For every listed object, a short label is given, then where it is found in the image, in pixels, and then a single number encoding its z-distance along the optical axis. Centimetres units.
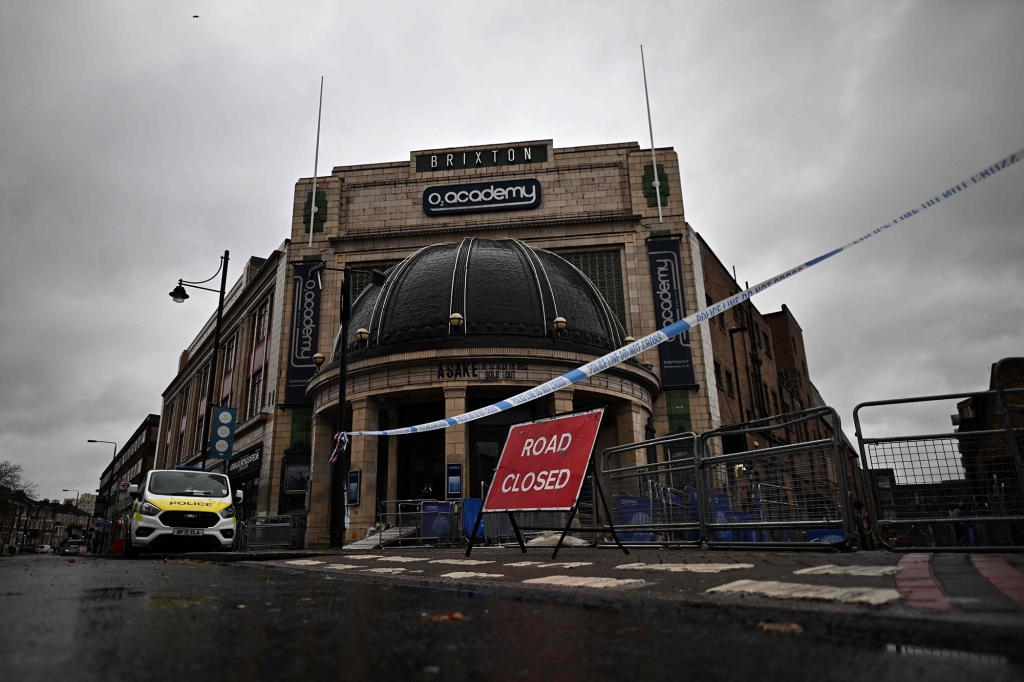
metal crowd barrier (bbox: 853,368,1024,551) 759
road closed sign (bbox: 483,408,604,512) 840
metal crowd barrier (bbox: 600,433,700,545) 1055
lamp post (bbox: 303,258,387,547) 1656
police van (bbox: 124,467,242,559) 1360
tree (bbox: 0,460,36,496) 5853
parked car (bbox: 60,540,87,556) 4044
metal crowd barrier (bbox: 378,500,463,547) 1697
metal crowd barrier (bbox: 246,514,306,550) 1995
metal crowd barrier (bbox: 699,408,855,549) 824
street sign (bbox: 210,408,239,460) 2559
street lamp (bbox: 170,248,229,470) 2403
